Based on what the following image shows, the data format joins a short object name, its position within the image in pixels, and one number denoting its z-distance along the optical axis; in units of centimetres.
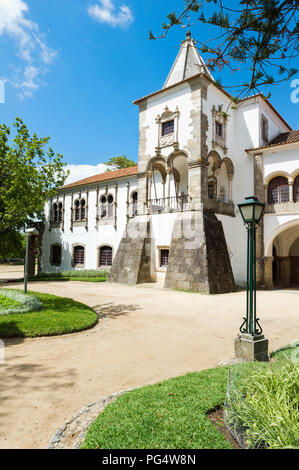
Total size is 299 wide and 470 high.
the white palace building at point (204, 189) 1475
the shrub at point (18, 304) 759
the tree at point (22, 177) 911
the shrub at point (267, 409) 222
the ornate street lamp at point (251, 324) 452
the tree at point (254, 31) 324
